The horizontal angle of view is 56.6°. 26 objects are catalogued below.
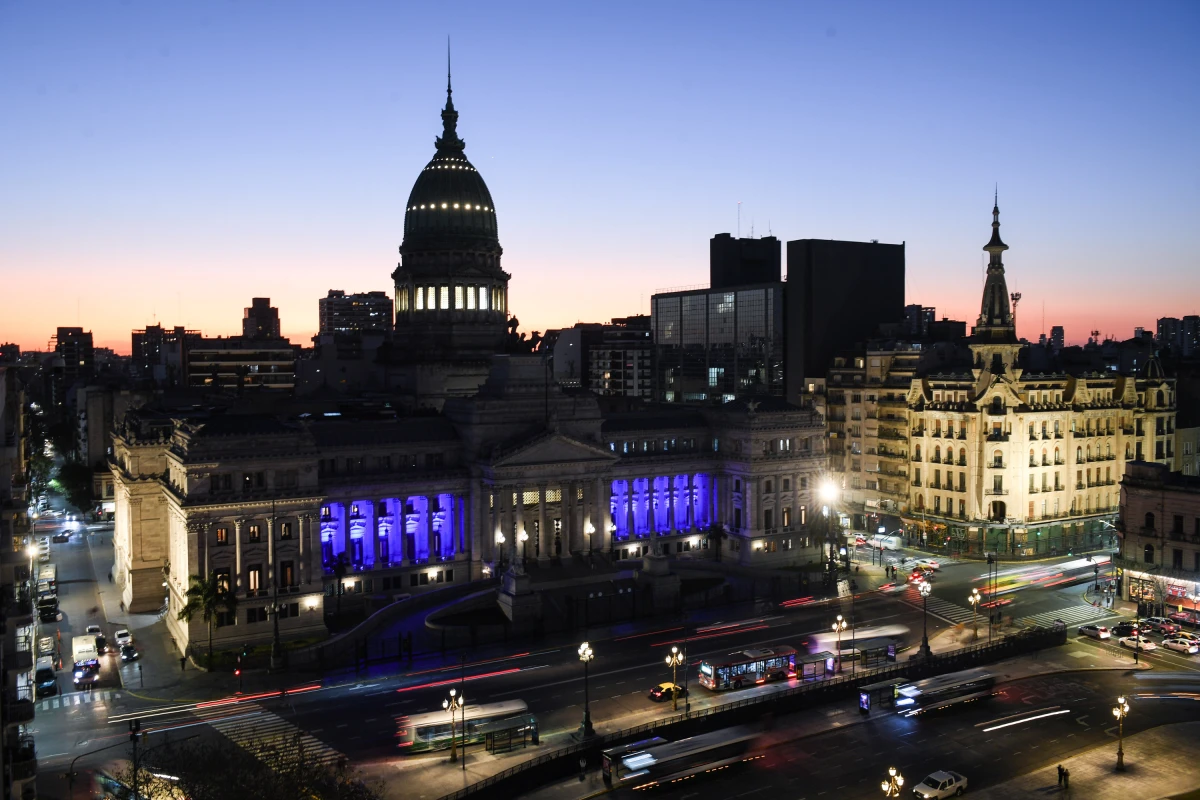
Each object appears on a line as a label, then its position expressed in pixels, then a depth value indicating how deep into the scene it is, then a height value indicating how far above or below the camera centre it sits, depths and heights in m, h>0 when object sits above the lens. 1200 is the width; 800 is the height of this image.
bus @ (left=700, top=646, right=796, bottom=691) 79.56 -21.69
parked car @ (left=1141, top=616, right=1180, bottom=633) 92.01 -21.79
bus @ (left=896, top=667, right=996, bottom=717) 76.25 -22.62
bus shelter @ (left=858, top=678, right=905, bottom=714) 75.38 -22.71
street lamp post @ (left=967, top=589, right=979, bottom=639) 92.19 -21.67
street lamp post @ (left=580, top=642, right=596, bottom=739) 68.81 -21.27
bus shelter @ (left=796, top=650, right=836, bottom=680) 82.50 -22.14
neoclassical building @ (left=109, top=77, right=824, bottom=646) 93.12 -11.38
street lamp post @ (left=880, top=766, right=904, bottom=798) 57.94 -21.81
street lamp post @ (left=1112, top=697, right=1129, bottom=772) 65.84 -21.07
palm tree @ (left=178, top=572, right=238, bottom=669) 87.38 -17.60
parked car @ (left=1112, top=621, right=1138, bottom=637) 91.33 -21.79
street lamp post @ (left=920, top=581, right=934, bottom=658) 83.44 -20.19
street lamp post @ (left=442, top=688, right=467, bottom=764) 67.62 -20.69
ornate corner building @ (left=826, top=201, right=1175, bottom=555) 127.81 -8.76
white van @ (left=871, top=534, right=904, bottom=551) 132.75 -20.77
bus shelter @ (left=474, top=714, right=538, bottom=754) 68.56 -22.29
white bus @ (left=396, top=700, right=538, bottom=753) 68.44 -21.92
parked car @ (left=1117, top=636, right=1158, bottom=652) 88.62 -22.34
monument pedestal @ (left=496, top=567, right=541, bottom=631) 96.00 -19.86
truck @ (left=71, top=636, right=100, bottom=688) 82.00 -21.31
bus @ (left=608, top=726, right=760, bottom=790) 64.00 -23.14
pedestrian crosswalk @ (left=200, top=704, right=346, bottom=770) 65.06 -22.63
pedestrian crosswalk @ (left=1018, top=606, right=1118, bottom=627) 97.81 -22.45
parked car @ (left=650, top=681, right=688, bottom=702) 76.69 -22.15
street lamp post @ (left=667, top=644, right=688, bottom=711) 75.00 -20.14
